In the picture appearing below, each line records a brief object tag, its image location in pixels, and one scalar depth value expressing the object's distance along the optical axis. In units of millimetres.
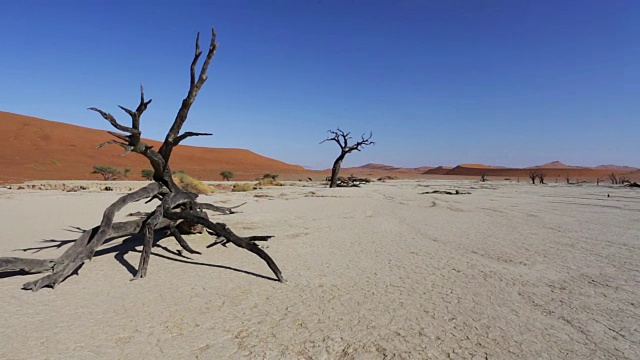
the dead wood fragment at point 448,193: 14245
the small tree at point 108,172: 27344
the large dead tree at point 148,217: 3180
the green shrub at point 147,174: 26281
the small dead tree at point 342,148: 20359
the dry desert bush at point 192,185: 13999
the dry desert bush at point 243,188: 15742
